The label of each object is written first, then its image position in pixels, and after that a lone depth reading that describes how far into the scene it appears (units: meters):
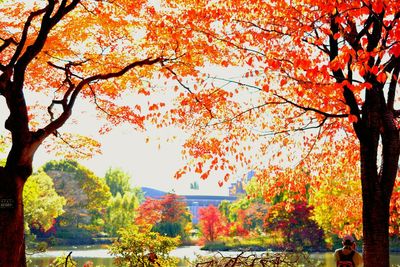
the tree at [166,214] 51.78
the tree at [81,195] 59.16
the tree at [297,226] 40.97
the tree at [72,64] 9.88
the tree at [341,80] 9.35
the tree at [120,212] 60.84
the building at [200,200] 147.12
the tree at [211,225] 54.34
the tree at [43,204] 42.06
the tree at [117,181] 77.00
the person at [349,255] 8.39
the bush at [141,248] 12.62
